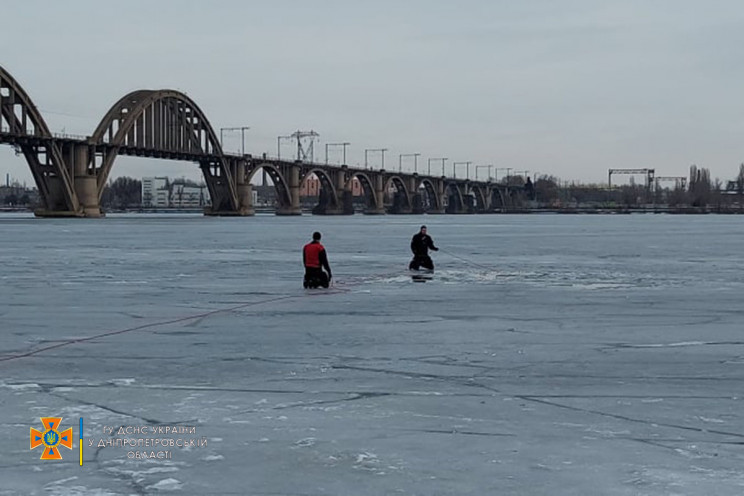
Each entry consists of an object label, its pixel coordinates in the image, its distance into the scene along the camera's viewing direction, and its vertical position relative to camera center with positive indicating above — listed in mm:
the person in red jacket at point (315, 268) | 21828 -1628
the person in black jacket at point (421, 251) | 27844 -1571
